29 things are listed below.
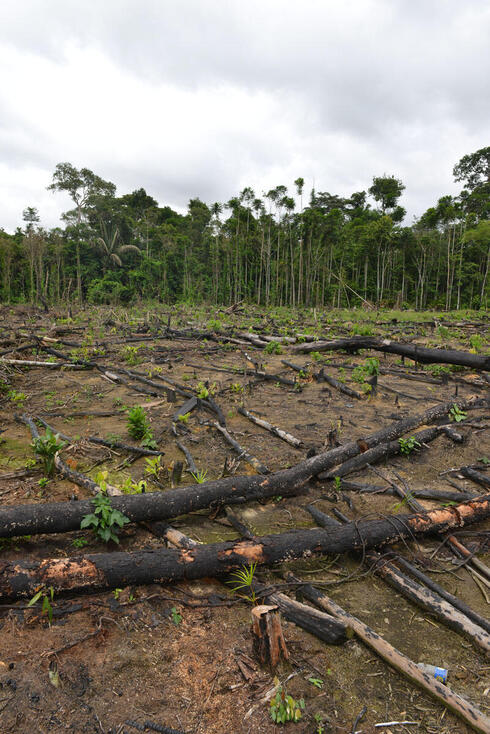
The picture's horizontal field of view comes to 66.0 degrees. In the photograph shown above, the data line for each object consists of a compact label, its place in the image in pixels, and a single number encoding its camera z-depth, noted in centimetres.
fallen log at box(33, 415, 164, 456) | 502
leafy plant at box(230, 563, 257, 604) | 272
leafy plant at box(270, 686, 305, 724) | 188
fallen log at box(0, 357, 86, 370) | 937
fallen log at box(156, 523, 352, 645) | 236
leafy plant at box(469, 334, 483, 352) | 1242
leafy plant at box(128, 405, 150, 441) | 535
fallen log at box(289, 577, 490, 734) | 186
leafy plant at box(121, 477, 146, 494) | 367
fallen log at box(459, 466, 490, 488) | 430
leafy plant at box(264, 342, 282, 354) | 1218
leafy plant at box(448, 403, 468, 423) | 611
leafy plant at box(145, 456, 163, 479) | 430
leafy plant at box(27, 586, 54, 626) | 246
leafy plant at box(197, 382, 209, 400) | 724
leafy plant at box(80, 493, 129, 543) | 312
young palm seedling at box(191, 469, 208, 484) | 418
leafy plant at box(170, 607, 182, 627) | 252
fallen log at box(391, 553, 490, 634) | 249
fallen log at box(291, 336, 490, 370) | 854
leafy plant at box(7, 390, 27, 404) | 711
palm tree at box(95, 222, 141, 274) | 4075
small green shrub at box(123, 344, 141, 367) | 1055
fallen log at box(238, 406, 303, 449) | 535
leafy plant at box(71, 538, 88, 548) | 319
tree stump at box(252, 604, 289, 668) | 212
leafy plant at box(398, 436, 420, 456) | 505
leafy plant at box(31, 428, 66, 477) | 432
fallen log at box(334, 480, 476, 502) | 396
